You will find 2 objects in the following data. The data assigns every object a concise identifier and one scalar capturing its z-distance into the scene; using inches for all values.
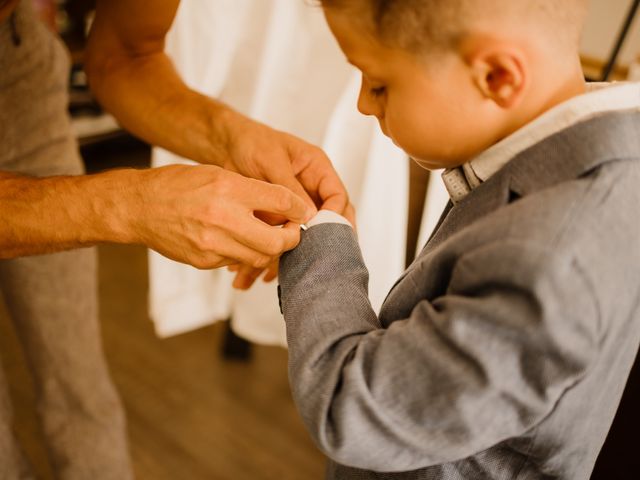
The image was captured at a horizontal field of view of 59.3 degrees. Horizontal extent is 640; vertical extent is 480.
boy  14.2
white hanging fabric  36.6
